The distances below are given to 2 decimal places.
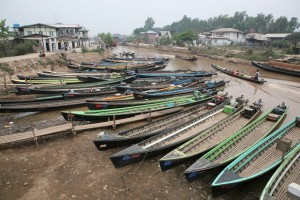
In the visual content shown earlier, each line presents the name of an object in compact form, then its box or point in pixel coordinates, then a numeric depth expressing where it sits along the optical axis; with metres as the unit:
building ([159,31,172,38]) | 93.61
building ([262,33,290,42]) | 58.73
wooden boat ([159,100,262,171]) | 8.21
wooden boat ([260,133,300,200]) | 6.77
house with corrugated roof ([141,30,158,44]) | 95.81
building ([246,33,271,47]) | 57.51
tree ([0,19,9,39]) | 31.92
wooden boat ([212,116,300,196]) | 6.97
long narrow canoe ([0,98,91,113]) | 14.46
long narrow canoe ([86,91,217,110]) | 14.43
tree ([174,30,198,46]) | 68.65
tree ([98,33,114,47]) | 59.94
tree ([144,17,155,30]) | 148.75
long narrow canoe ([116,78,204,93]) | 19.36
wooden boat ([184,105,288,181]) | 7.61
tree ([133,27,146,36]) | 126.98
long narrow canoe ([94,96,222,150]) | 9.39
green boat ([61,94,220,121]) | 12.94
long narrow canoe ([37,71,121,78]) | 25.08
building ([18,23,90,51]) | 38.47
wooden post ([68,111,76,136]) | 12.07
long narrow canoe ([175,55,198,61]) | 46.53
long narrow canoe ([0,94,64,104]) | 15.67
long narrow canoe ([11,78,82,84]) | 22.00
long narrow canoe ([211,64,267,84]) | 26.20
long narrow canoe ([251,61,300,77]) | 31.95
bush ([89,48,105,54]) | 45.50
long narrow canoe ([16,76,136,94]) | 17.79
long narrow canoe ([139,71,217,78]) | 27.38
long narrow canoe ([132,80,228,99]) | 17.27
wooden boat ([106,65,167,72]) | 31.89
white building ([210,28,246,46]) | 69.38
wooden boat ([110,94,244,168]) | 8.49
